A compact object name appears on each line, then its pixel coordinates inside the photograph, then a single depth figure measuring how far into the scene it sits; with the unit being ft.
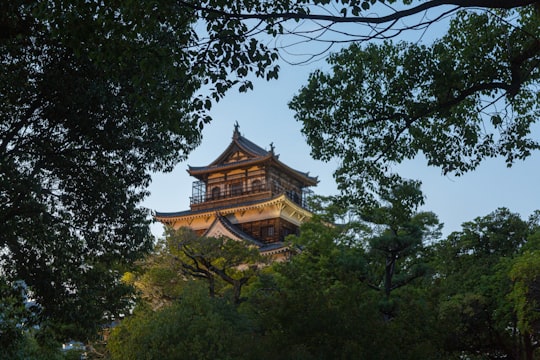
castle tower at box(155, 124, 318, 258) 147.02
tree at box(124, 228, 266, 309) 91.15
